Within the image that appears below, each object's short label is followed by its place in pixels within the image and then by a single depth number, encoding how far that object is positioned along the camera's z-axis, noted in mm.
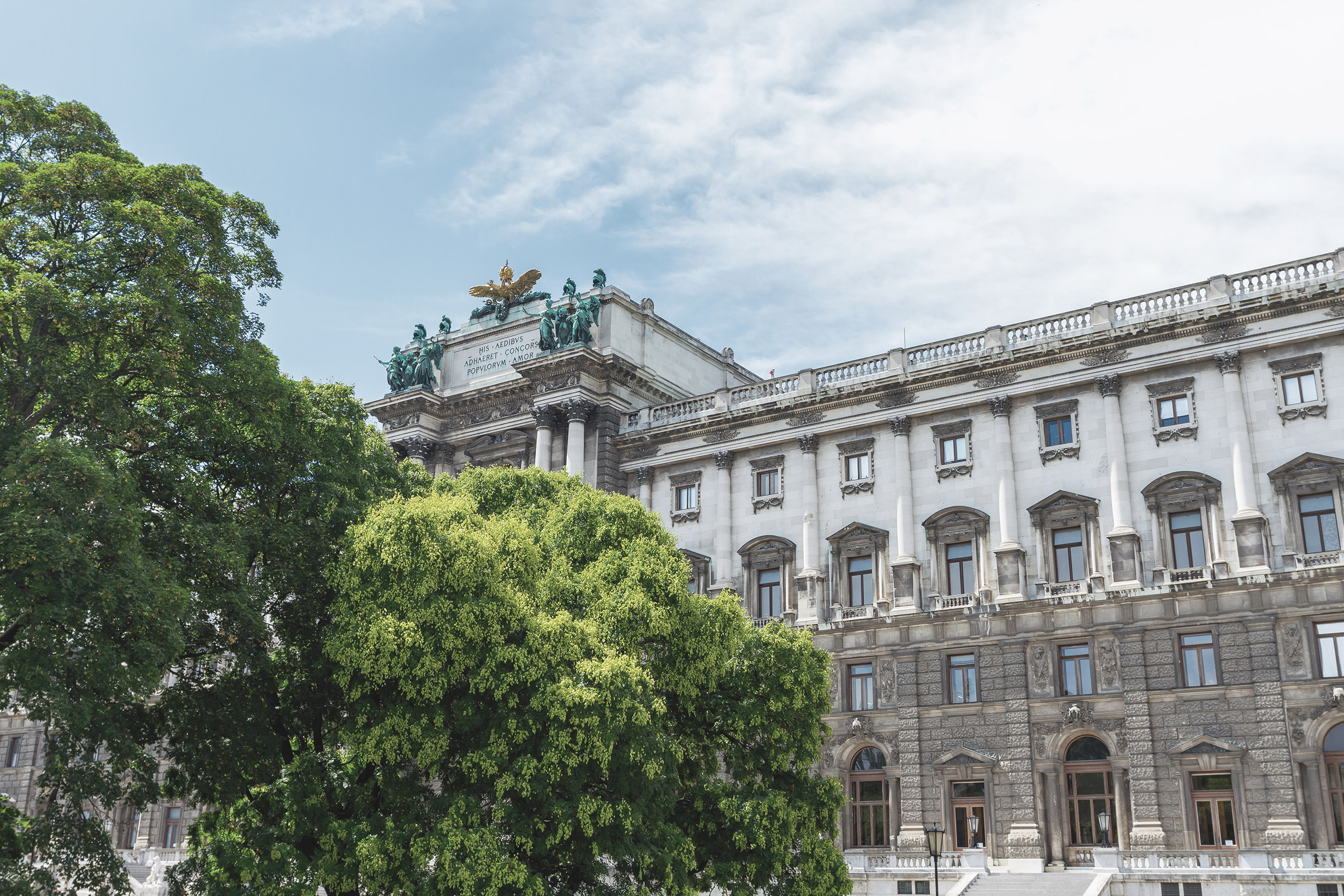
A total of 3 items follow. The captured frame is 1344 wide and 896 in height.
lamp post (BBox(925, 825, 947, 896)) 32781
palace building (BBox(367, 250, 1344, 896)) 36031
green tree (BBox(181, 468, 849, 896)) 23234
